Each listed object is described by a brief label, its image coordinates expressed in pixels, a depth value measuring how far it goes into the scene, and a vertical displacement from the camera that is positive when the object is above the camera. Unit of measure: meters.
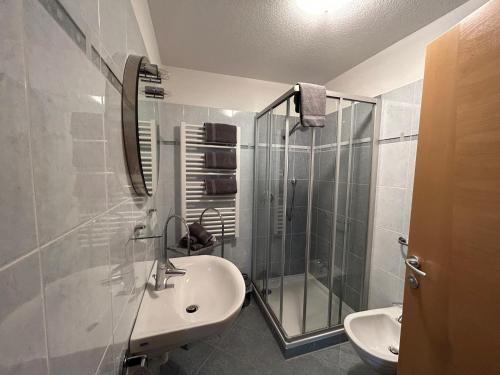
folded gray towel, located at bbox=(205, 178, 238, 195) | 1.94 -0.14
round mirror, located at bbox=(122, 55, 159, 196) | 0.73 +0.21
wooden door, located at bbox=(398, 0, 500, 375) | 0.62 -0.12
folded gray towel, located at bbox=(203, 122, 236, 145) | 1.89 +0.38
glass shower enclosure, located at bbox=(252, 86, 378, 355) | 1.66 -0.35
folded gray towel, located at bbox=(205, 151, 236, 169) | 1.93 +0.12
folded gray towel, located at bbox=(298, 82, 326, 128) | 1.43 +0.50
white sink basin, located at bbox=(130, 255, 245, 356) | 0.77 -0.67
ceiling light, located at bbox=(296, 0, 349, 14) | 1.19 +1.04
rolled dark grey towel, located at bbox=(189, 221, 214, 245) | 1.79 -0.57
